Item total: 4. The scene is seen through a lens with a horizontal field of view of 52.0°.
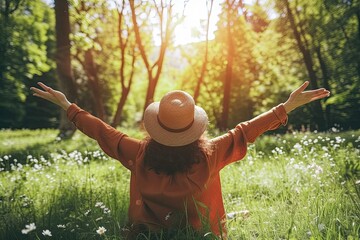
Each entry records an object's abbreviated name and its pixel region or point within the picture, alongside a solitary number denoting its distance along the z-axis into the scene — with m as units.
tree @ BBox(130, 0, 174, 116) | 15.28
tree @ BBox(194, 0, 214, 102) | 15.37
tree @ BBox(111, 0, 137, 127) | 17.06
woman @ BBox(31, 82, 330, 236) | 2.88
